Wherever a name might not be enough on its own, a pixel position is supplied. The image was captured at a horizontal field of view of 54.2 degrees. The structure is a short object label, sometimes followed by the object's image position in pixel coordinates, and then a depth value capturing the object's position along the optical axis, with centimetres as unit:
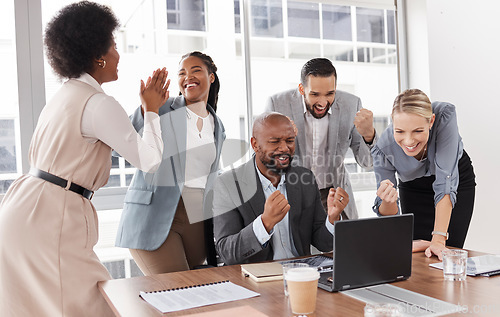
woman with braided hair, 226
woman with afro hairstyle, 155
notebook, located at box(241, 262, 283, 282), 148
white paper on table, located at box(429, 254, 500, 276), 150
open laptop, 131
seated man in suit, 182
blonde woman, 206
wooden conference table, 119
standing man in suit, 256
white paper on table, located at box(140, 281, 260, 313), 125
